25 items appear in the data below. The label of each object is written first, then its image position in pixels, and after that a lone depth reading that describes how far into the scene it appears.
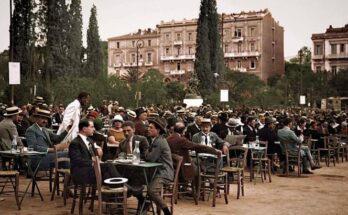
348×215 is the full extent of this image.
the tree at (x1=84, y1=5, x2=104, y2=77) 64.38
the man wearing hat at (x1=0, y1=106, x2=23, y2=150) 10.54
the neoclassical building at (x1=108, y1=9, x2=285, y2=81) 78.38
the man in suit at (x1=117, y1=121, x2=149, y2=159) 8.84
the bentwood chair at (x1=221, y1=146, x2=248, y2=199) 10.36
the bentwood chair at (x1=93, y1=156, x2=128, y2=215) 7.26
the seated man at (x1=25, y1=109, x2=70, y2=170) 9.93
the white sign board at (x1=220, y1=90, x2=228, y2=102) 26.12
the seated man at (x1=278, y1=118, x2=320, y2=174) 13.75
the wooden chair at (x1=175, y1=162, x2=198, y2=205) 9.35
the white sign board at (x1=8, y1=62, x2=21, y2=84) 16.56
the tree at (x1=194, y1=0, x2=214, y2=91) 48.12
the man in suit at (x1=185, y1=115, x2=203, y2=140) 13.53
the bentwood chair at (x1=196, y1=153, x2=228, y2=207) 9.65
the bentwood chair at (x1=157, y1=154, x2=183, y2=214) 8.38
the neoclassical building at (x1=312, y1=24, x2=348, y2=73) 77.69
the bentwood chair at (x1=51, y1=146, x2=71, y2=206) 9.09
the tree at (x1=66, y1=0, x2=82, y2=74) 47.84
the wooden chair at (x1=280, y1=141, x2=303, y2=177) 13.88
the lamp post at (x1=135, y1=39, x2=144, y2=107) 30.84
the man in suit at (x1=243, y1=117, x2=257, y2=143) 14.55
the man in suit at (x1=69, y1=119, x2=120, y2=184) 8.00
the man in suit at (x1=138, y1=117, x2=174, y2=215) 8.09
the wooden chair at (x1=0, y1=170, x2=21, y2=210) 8.53
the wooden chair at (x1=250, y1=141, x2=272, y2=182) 12.80
